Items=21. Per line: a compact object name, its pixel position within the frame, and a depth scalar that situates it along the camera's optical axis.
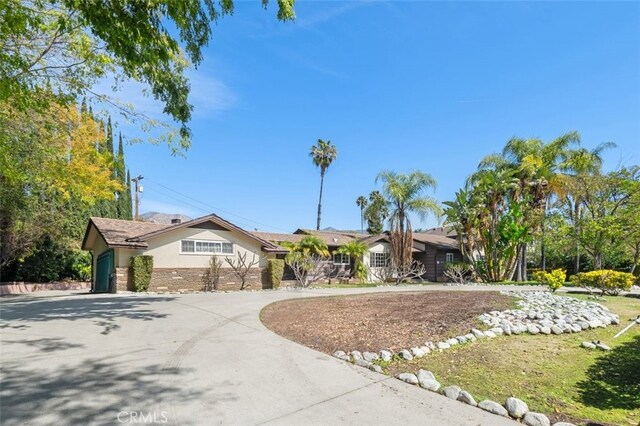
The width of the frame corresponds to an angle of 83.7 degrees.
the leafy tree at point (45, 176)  10.83
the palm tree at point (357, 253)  25.59
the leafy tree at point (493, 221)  22.81
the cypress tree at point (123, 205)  34.38
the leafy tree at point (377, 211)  26.60
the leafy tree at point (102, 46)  5.38
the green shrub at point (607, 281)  13.45
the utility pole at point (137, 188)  32.90
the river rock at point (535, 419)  3.51
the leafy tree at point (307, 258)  20.16
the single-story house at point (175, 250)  16.55
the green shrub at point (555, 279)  13.91
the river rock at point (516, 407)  3.67
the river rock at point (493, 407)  3.72
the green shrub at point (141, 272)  16.12
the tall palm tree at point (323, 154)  41.06
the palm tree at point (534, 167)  23.05
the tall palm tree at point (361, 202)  61.51
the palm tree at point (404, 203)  24.64
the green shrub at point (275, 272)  20.17
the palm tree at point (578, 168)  23.55
